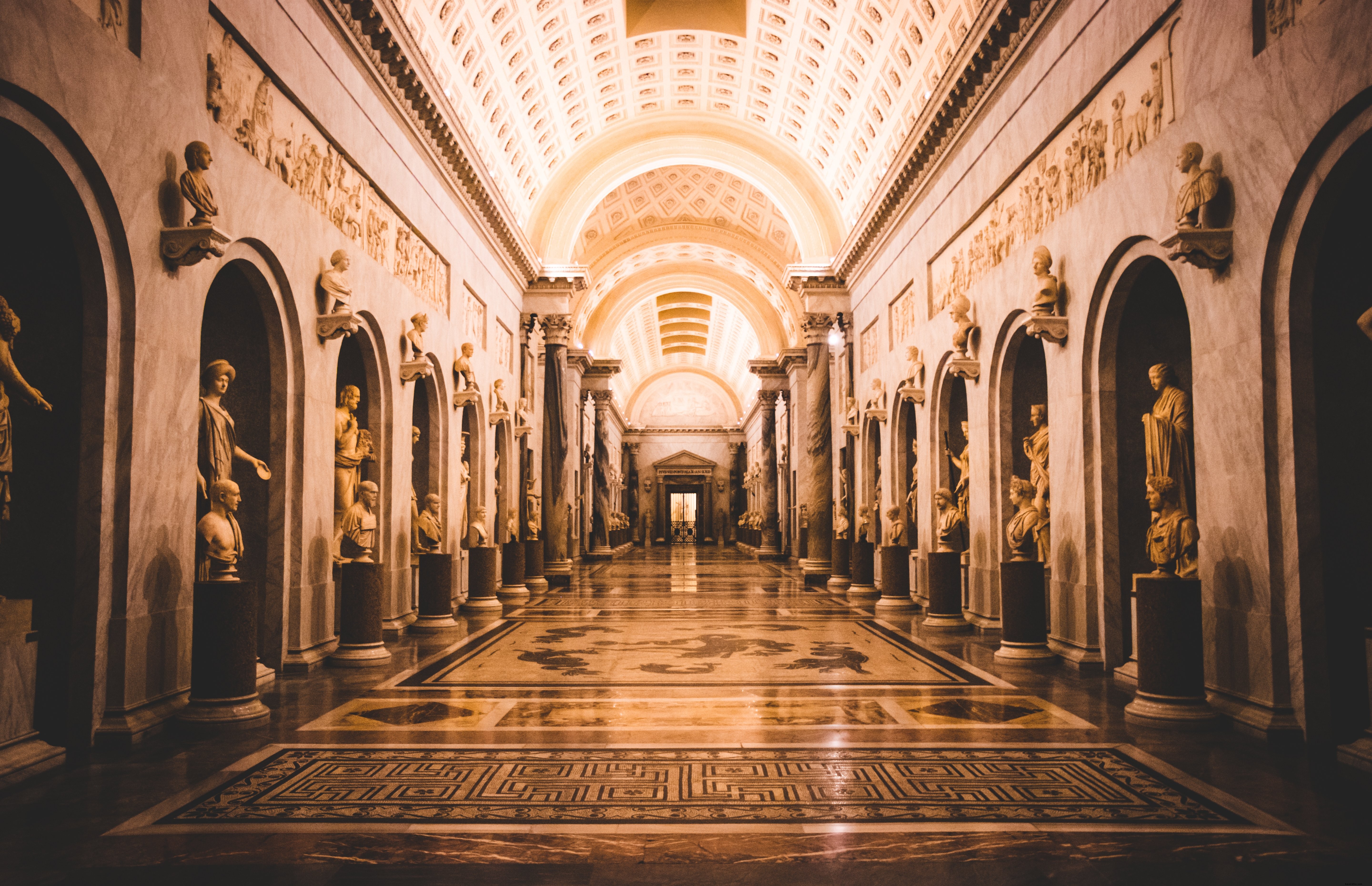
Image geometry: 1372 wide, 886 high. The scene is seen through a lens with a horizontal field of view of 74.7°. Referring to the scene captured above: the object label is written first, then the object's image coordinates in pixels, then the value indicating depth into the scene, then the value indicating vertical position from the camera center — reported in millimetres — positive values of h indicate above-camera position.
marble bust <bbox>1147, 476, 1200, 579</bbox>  6559 -124
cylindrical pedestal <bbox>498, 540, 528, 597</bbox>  17359 -912
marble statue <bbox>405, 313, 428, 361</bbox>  12328 +2568
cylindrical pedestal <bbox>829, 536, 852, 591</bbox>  19109 -1049
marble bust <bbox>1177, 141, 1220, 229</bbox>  6410 +2370
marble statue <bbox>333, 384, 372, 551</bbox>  10164 +774
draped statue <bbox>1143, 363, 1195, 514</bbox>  7020 +656
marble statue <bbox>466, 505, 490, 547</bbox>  14453 -168
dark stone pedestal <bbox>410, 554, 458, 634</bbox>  12094 -976
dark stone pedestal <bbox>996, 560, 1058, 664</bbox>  9203 -1011
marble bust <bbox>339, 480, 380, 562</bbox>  9625 -87
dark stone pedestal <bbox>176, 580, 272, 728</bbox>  6395 -1000
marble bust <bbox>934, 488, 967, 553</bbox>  12148 -14
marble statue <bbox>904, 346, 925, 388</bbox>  14734 +2447
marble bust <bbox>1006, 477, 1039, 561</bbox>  9633 -64
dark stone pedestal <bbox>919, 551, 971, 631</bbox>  11961 -991
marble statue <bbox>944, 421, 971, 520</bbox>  12945 +615
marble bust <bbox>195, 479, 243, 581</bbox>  6605 -119
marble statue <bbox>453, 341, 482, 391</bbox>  14781 +2565
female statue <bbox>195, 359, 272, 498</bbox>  7098 +716
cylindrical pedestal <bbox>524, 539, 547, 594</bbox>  18859 -921
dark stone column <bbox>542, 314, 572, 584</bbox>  21078 +1728
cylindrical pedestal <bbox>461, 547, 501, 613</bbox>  14289 -1007
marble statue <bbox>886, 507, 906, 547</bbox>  15211 -155
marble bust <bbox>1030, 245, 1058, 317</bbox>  9367 +2382
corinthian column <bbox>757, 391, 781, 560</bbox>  33625 +1919
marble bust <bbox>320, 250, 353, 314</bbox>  9617 +2534
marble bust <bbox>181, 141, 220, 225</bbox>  6512 +2445
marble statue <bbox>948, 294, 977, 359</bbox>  12227 +2617
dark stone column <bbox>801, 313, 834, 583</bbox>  20812 +1692
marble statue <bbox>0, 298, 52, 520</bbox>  4996 +768
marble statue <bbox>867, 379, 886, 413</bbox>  17828 +2456
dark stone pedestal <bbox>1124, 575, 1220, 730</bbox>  6297 -987
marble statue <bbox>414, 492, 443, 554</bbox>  12367 -122
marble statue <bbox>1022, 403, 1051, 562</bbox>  10016 +628
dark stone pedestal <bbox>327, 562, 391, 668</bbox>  9305 -1020
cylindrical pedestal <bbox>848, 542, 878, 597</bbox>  17516 -951
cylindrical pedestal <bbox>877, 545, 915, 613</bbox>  14781 -929
